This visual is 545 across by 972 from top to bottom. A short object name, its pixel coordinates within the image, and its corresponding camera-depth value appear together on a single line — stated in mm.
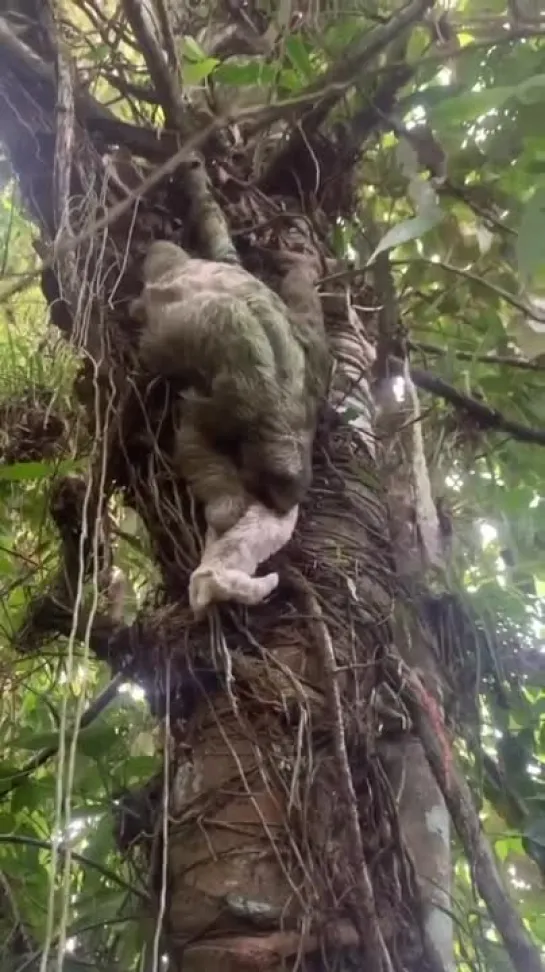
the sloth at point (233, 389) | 1177
